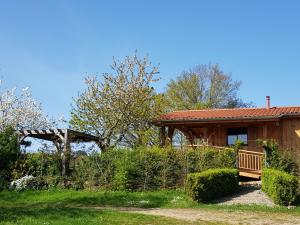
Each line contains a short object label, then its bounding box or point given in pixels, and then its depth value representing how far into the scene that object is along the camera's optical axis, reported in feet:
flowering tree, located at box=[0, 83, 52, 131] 89.06
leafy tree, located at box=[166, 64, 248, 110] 114.29
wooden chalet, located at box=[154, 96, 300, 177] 67.12
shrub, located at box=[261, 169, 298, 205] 42.55
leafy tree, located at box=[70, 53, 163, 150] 75.89
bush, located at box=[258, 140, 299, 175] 53.79
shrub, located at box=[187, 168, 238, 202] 45.08
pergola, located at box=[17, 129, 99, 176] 58.69
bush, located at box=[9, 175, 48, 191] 55.29
